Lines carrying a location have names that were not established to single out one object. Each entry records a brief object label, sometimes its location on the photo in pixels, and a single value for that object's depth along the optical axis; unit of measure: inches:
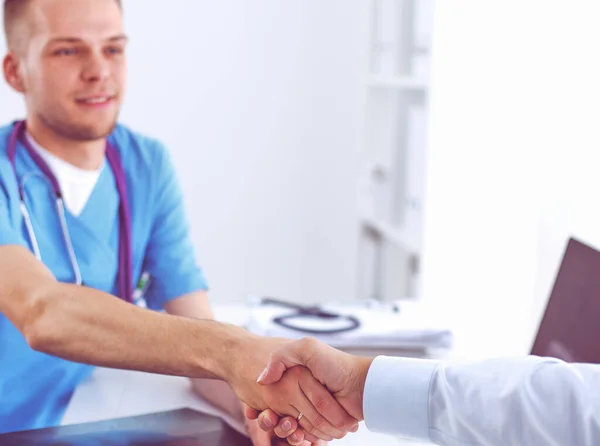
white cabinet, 89.3
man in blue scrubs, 42.2
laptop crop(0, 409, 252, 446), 37.0
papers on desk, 51.7
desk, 41.7
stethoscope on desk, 51.7
